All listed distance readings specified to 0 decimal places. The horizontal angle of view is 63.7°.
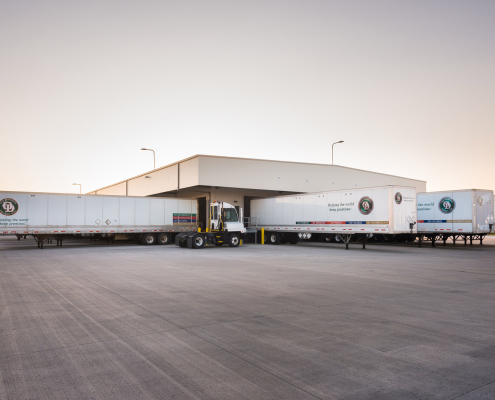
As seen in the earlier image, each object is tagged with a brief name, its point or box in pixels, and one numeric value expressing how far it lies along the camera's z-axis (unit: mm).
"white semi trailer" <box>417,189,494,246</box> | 26078
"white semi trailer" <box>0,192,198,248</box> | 25875
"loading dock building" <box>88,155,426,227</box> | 32594
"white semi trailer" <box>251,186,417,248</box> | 22984
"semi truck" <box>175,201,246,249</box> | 27739
